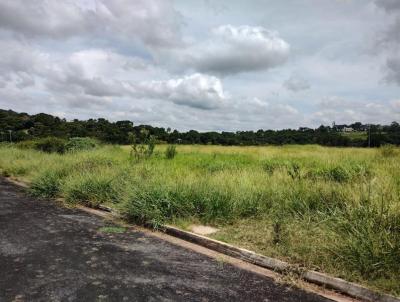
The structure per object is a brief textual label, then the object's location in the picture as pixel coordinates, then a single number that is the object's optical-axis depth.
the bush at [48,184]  12.41
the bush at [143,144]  19.32
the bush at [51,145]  27.70
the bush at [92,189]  10.67
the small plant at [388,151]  21.84
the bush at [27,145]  29.49
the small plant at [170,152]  21.65
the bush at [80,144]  26.13
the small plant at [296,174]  10.35
